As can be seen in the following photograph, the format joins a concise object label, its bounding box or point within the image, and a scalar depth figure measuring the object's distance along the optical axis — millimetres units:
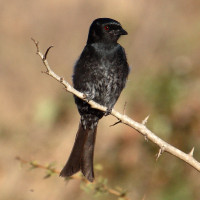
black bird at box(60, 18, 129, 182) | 9820
